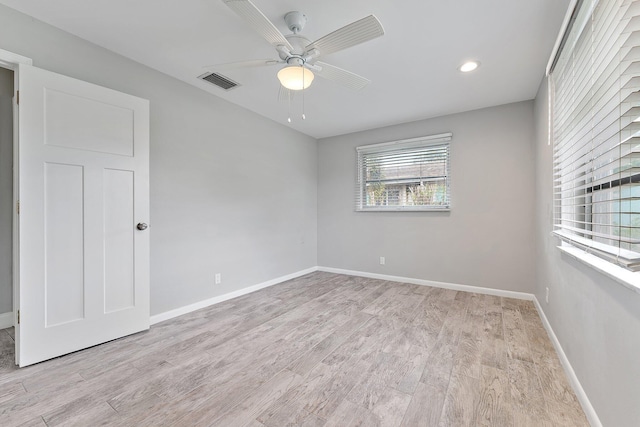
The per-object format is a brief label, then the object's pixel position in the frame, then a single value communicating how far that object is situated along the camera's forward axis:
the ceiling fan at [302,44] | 1.50
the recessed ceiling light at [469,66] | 2.50
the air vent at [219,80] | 2.75
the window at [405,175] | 3.91
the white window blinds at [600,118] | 1.09
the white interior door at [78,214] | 1.92
